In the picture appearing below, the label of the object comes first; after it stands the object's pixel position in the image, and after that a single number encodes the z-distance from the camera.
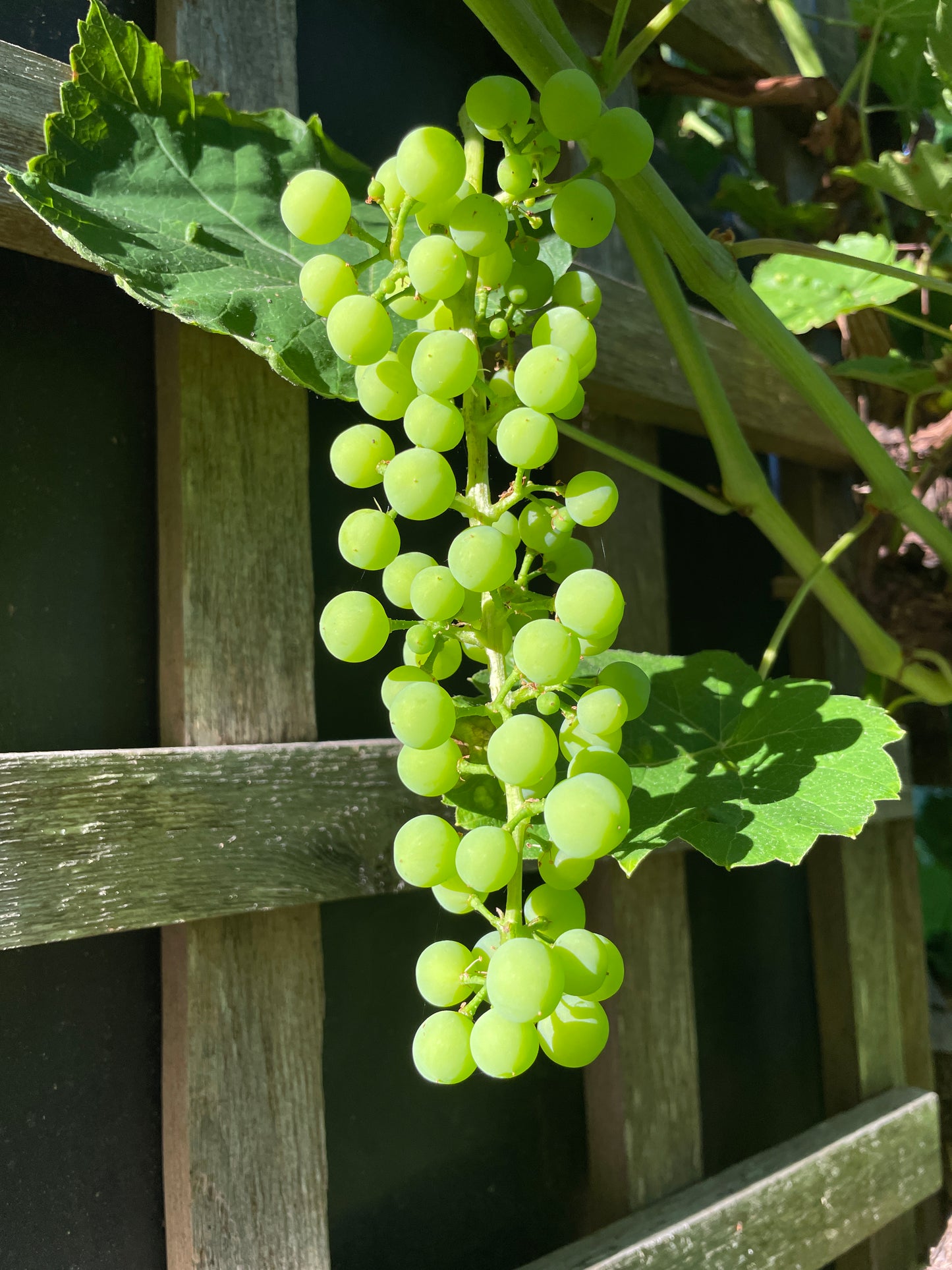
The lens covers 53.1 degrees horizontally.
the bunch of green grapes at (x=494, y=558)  0.34
